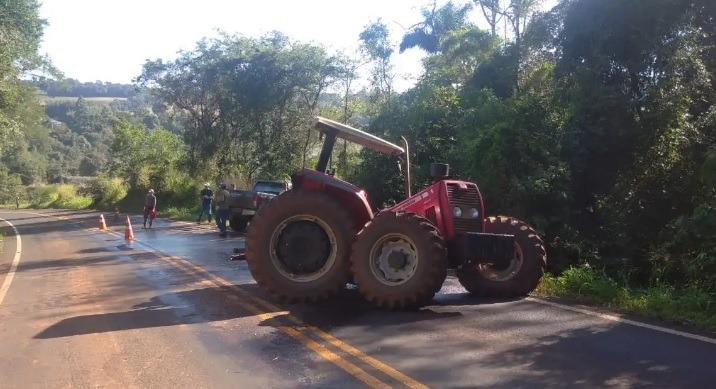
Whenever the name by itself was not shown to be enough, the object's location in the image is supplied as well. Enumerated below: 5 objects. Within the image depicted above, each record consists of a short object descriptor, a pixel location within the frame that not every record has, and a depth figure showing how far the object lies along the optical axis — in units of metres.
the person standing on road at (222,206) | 21.33
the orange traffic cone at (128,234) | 20.67
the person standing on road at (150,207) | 25.95
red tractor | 7.74
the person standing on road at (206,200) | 26.12
